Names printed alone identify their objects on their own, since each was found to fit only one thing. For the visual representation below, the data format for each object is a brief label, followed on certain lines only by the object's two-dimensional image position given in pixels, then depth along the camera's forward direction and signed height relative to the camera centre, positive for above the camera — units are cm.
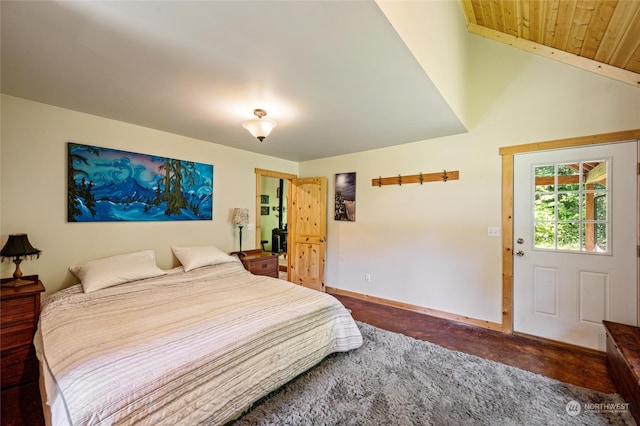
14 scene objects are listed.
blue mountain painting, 252 +28
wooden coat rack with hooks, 327 +46
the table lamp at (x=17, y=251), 198 -31
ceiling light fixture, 235 +81
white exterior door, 234 -30
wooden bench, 159 -102
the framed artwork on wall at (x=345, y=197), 421 +24
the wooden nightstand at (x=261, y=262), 351 -72
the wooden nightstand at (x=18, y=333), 180 -87
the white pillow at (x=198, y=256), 298 -54
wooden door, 437 -35
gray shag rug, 163 -131
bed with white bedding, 117 -78
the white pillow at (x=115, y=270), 228 -56
